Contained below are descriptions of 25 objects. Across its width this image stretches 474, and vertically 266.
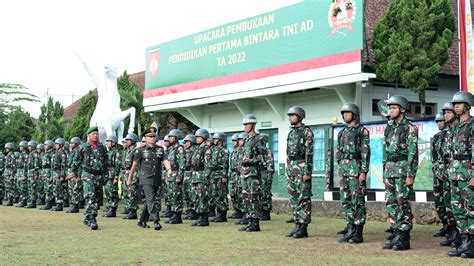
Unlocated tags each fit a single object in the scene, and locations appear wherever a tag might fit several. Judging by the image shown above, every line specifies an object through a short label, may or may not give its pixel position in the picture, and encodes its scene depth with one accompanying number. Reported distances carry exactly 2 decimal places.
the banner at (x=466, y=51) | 12.96
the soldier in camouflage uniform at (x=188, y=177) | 14.08
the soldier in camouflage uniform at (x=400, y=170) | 9.02
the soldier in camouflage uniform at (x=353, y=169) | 9.88
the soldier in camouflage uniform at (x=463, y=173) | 8.31
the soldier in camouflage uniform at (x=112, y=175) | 15.83
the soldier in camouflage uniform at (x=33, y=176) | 19.67
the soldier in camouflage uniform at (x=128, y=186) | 14.91
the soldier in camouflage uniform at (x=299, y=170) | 10.62
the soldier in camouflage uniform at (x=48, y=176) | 18.73
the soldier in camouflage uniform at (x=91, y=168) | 12.20
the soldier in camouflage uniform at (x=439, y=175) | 10.41
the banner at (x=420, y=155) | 12.92
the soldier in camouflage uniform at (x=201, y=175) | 13.36
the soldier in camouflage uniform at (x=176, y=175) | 13.91
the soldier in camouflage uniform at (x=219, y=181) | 13.87
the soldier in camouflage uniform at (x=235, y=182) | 15.06
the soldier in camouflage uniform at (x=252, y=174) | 11.73
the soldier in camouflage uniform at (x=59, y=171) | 18.23
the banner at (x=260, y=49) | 17.43
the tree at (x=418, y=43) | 15.70
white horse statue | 19.53
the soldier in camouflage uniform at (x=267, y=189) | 13.91
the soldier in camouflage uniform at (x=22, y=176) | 20.28
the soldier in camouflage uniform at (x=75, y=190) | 15.69
